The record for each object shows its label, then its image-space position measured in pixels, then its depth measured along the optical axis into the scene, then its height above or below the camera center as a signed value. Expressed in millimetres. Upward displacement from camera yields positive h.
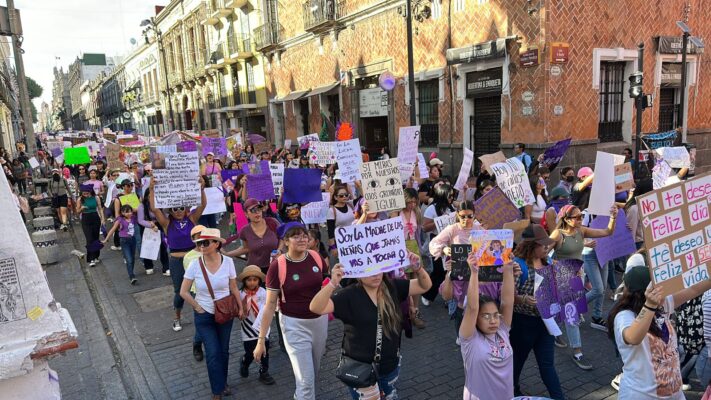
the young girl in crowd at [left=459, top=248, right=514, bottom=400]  3197 -1462
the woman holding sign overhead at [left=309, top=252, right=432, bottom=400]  3283 -1310
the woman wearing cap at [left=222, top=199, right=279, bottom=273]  5402 -1128
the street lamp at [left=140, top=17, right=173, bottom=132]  33984 +7591
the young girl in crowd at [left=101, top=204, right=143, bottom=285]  8188 -1507
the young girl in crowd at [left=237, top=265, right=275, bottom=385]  4766 -1618
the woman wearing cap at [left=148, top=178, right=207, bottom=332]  6141 -1224
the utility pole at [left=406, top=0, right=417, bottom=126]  12297 +1624
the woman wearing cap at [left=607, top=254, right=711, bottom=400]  2799 -1316
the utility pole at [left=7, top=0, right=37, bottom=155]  15383 +2498
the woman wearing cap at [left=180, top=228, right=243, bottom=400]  4363 -1385
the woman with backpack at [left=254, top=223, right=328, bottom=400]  3867 -1313
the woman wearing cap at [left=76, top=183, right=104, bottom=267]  9328 -1412
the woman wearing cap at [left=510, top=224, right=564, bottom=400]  3868 -1639
